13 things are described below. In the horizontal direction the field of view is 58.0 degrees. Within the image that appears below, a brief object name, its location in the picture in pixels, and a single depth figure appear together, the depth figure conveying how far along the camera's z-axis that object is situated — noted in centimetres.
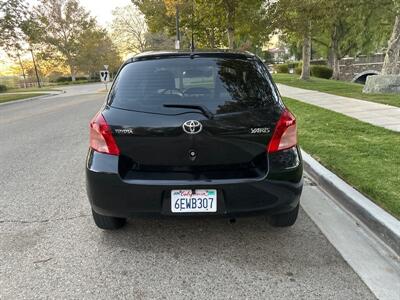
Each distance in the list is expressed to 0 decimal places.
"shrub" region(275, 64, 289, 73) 4401
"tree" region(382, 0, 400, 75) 1328
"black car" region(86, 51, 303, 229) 274
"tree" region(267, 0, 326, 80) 1563
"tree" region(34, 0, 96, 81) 5312
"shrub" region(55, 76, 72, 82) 6009
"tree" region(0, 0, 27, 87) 1964
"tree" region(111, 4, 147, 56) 6103
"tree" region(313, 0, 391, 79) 2129
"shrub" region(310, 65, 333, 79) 3350
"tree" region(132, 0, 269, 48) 1631
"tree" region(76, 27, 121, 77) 5534
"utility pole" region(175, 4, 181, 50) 2069
